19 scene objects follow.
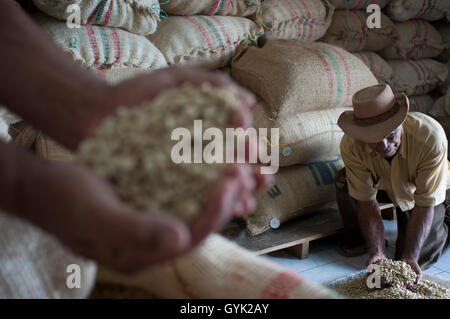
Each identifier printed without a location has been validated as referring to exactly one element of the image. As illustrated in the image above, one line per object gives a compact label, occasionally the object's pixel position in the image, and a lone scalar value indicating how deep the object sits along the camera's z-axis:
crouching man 1.64
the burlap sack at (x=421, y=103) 2.97
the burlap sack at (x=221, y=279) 0.67
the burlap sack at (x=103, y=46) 1.52
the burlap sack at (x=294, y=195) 1.96
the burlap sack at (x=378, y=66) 2.60
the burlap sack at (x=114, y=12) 1.46
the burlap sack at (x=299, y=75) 1.89
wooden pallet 1.88
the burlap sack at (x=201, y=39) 1.87
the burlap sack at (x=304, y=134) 1.93
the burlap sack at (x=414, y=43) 2.79
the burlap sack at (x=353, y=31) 2.49
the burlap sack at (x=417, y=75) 2.83
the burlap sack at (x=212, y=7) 1.89
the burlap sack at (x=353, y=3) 2.48
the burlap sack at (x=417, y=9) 2.72
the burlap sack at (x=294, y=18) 2.19
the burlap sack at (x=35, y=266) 0.62
